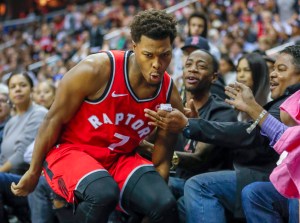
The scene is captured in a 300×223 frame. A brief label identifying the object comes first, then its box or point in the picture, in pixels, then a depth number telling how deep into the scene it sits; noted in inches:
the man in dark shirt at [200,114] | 357.5
